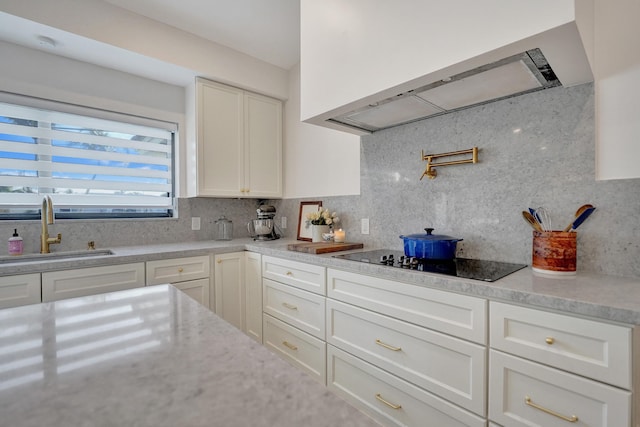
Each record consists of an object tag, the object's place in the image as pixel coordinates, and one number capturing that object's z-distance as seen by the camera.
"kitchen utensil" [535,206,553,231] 1.43
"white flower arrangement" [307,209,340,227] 2.47
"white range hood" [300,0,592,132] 1.04
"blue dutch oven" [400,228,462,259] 1.60
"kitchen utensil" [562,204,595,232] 1.33
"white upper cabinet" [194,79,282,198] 2.60
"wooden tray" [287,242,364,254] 1.99
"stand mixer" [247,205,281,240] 2.80
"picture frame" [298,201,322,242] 2.75
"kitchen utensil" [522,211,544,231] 1.43
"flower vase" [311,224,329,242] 2.48
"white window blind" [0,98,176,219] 2.07
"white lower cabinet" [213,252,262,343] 2.36
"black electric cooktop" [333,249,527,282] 1.31
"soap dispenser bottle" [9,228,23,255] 1.94
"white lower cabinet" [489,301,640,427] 0.90
